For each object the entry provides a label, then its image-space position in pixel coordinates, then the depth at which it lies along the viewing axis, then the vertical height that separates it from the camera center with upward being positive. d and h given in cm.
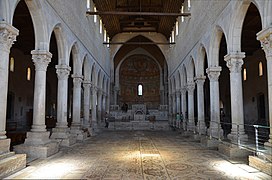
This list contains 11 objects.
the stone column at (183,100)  2264 +75
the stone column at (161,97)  4081 +185
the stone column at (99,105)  2617 +32
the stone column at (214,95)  1362 +72
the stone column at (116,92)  4022 +262
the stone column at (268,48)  747 +180
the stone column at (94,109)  2241 -4
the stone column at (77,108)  1617 +4
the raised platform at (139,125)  2675 -176
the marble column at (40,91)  1046 +74
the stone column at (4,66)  729 +126
